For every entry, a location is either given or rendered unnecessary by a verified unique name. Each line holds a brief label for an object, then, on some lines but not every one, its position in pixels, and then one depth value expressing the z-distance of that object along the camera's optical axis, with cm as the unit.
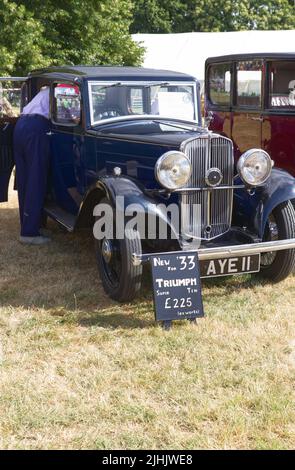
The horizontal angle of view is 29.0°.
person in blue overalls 554
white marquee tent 1844
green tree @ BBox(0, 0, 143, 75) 1410
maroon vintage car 625
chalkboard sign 367
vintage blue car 395
